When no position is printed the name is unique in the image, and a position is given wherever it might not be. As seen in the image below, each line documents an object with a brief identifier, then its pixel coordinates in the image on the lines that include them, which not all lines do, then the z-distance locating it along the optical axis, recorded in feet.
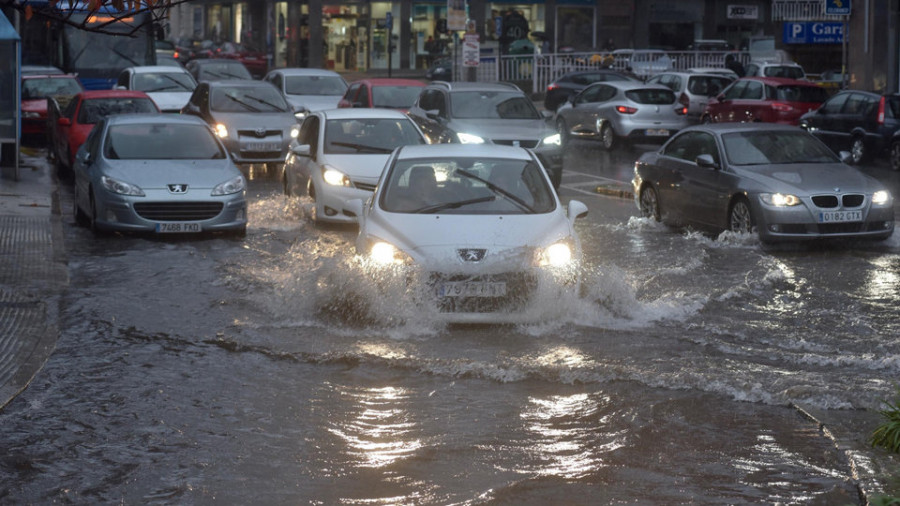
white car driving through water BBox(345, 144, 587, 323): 32.89
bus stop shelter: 70.18
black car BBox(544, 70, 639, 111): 130.93
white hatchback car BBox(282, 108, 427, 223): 53.93
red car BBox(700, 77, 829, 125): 95.81
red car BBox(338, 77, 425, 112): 87.97
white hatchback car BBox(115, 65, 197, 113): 98.73
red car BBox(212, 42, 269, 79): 198.18
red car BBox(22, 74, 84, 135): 95.35
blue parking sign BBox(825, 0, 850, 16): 101.60
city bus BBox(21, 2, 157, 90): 116.06
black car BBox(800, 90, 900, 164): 81.87
